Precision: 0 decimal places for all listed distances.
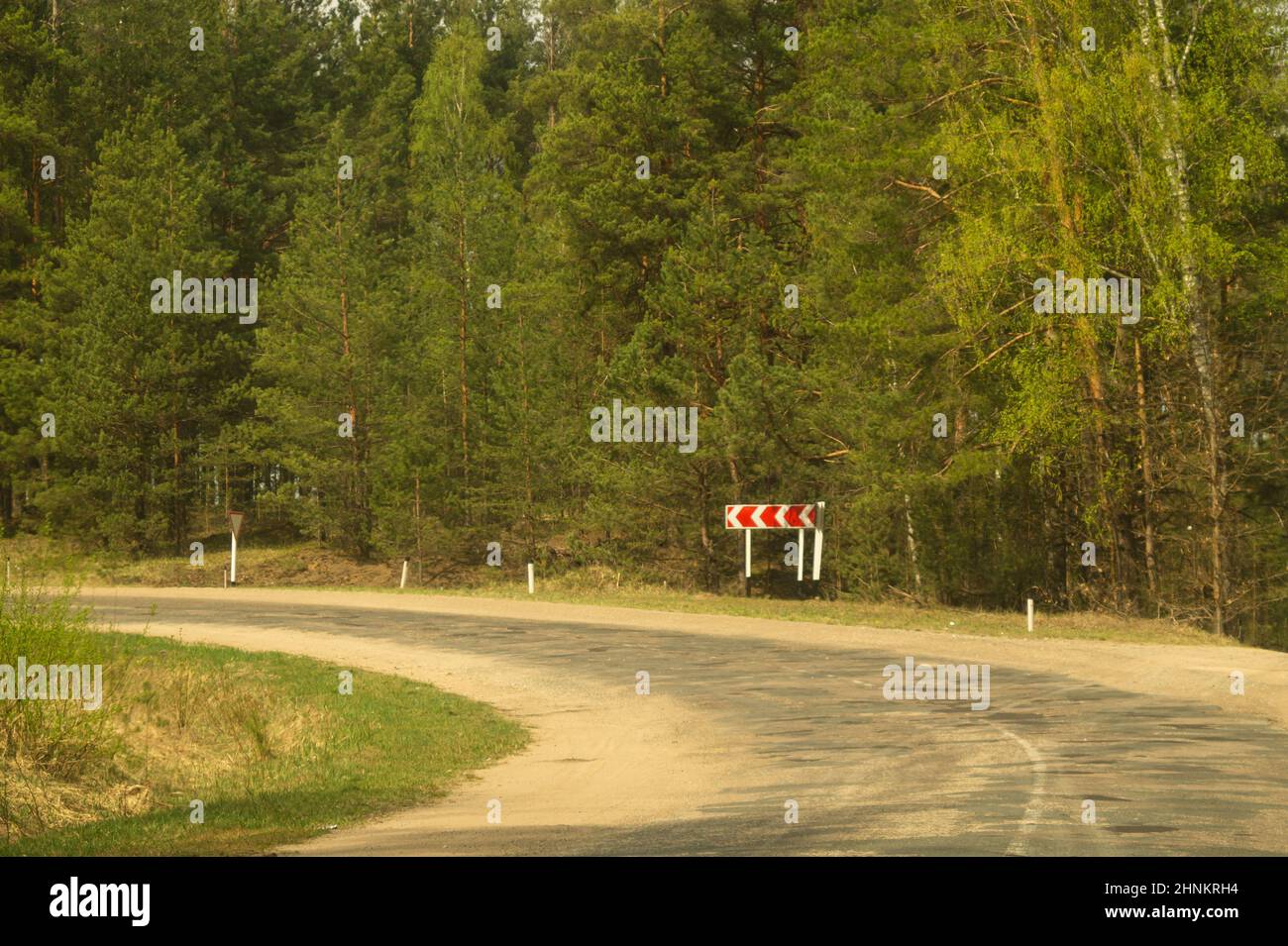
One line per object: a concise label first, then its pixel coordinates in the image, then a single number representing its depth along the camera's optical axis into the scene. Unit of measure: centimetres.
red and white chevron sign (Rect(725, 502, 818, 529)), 3603
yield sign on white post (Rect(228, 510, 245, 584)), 4488
